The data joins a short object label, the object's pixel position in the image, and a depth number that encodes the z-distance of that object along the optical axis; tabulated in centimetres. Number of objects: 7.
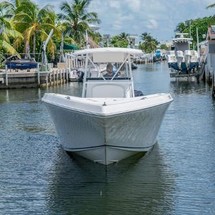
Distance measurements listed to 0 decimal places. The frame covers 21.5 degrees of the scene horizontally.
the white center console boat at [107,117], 1413
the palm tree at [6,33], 4354
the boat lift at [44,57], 4966
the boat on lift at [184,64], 5369
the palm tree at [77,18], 7156
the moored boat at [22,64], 5253
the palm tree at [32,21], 5778
